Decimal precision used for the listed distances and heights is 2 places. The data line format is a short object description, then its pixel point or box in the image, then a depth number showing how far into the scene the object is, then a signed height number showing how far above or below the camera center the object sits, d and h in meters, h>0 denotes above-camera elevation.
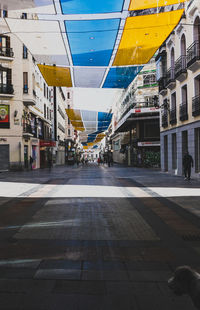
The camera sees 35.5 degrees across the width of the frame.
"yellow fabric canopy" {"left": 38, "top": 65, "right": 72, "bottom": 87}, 13.29 +3.52
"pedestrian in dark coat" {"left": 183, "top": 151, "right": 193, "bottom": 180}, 17.86 -0.59
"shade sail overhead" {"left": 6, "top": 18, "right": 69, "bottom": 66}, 8.90 +3.68
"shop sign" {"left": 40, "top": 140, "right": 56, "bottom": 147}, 39.94 +1.34
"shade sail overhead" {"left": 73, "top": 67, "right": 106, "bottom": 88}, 12.90 +3.37
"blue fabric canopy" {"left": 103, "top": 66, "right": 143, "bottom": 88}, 13.44 +3.56
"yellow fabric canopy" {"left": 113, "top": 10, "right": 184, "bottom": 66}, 8.91 +3.69
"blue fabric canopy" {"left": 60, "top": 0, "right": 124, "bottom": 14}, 7.27 +3.53
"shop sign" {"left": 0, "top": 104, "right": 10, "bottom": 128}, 31.83 +3.91
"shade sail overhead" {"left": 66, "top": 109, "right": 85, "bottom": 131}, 29.28 +3.64
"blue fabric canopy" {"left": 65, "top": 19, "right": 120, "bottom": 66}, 8.66 +3.55
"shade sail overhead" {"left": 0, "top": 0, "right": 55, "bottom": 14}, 7.22 +3.54
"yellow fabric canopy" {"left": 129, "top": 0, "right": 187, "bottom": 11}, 7.51 +3.63
